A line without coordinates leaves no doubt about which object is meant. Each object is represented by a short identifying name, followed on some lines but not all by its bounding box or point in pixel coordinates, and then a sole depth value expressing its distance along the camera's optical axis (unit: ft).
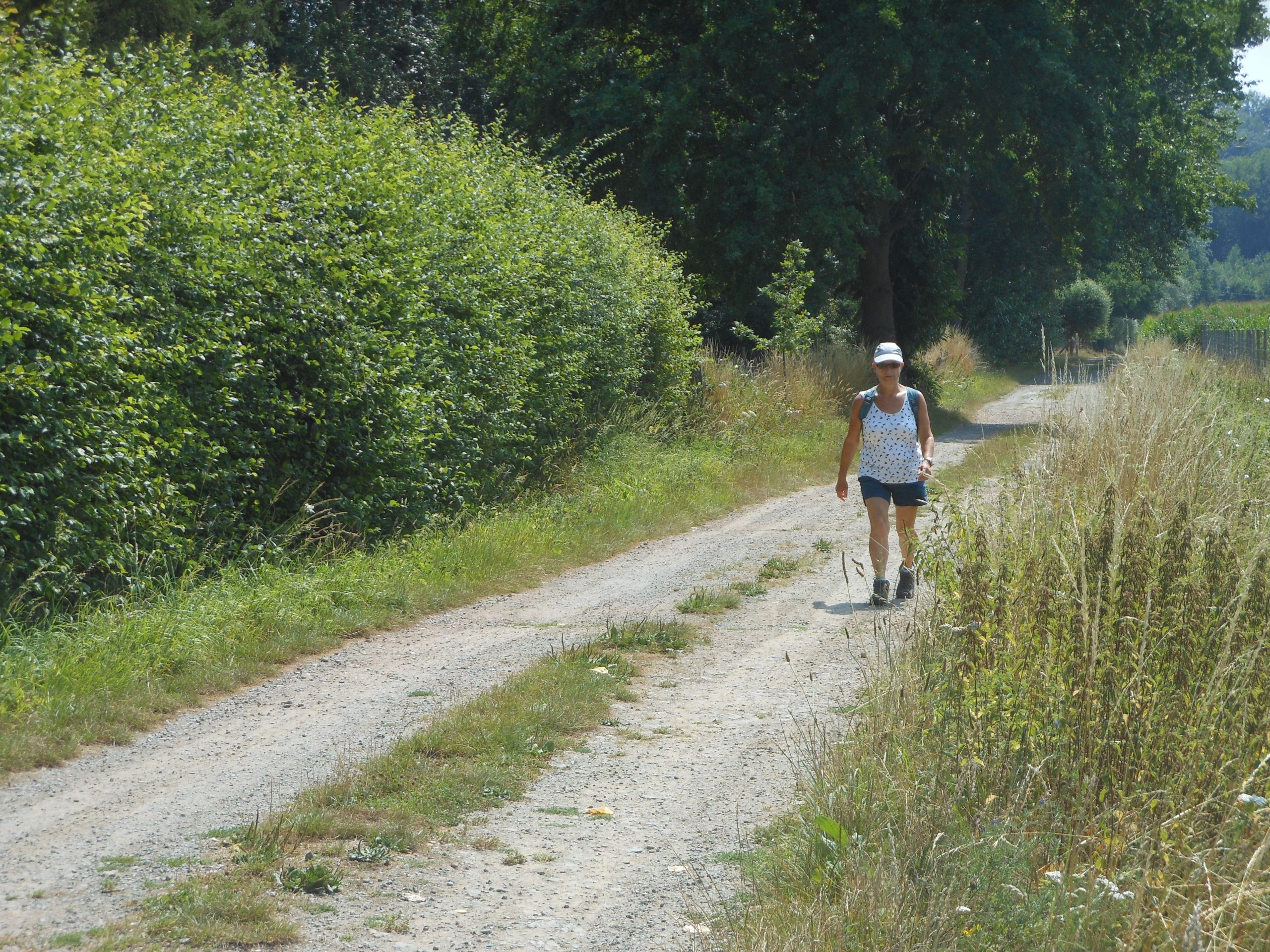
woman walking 59.98
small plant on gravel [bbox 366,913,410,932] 26.14
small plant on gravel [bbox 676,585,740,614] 59.57
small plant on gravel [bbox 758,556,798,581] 68.49
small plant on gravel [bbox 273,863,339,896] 27.63
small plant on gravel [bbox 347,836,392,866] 29.43
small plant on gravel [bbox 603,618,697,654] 51.52
